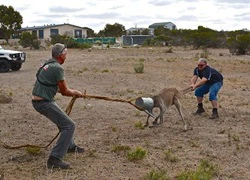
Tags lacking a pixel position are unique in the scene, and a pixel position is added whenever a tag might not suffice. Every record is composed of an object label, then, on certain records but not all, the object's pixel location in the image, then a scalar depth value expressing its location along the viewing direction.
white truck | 24.95
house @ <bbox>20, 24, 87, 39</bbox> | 104.31
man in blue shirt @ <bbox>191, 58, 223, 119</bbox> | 11.76
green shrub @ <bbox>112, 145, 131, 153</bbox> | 8.73
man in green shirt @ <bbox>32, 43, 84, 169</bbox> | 7.43
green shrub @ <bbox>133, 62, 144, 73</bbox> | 23.49
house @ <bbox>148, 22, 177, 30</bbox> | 131.89
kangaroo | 10.47
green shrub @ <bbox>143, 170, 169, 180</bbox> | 6.95
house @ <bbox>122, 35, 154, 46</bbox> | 69.07
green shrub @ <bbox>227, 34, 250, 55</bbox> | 42.12
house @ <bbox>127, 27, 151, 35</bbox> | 94.19
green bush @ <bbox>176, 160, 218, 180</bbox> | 6.94
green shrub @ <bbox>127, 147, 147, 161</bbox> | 8.13
